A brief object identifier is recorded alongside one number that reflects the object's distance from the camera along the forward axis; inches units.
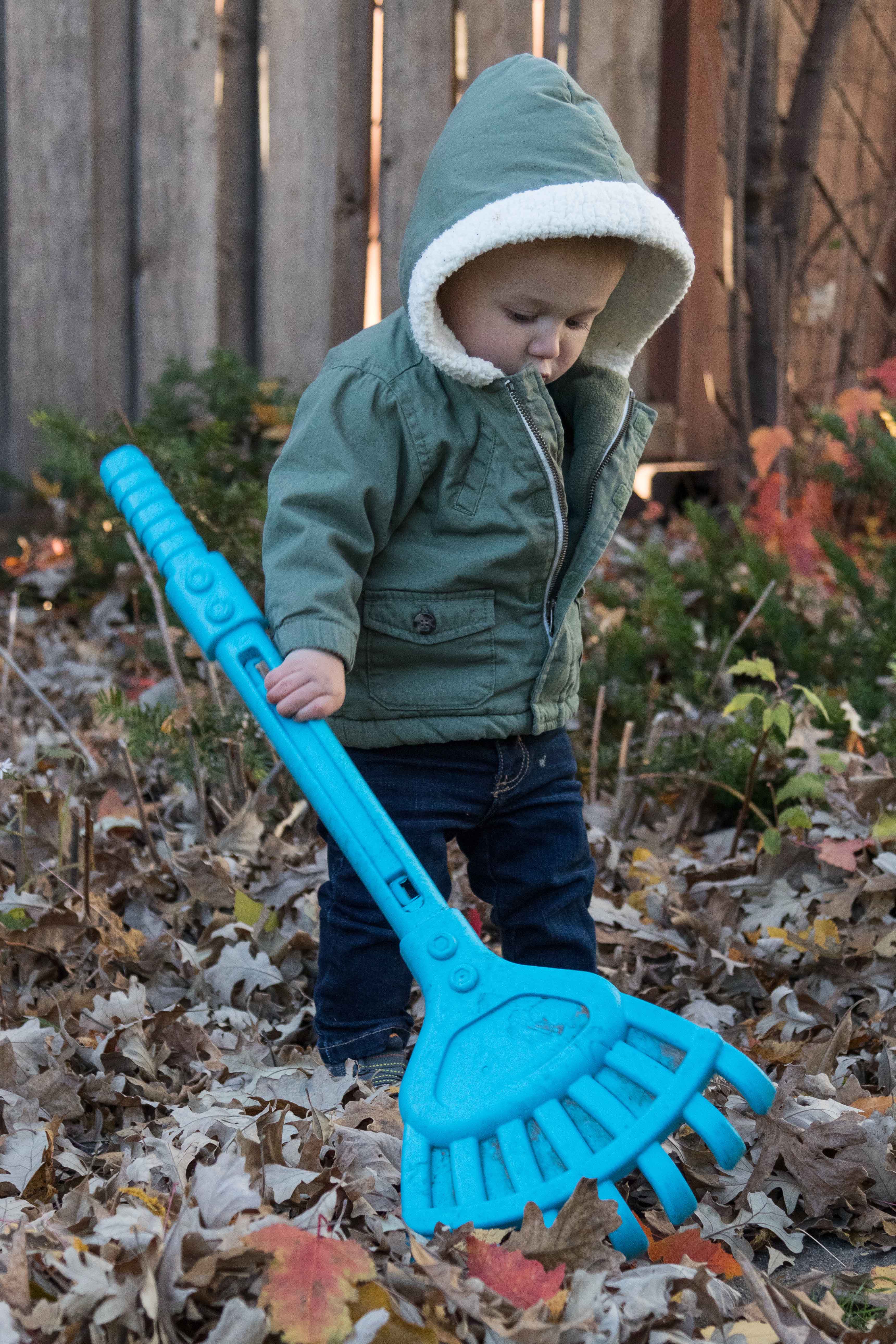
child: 65.8
